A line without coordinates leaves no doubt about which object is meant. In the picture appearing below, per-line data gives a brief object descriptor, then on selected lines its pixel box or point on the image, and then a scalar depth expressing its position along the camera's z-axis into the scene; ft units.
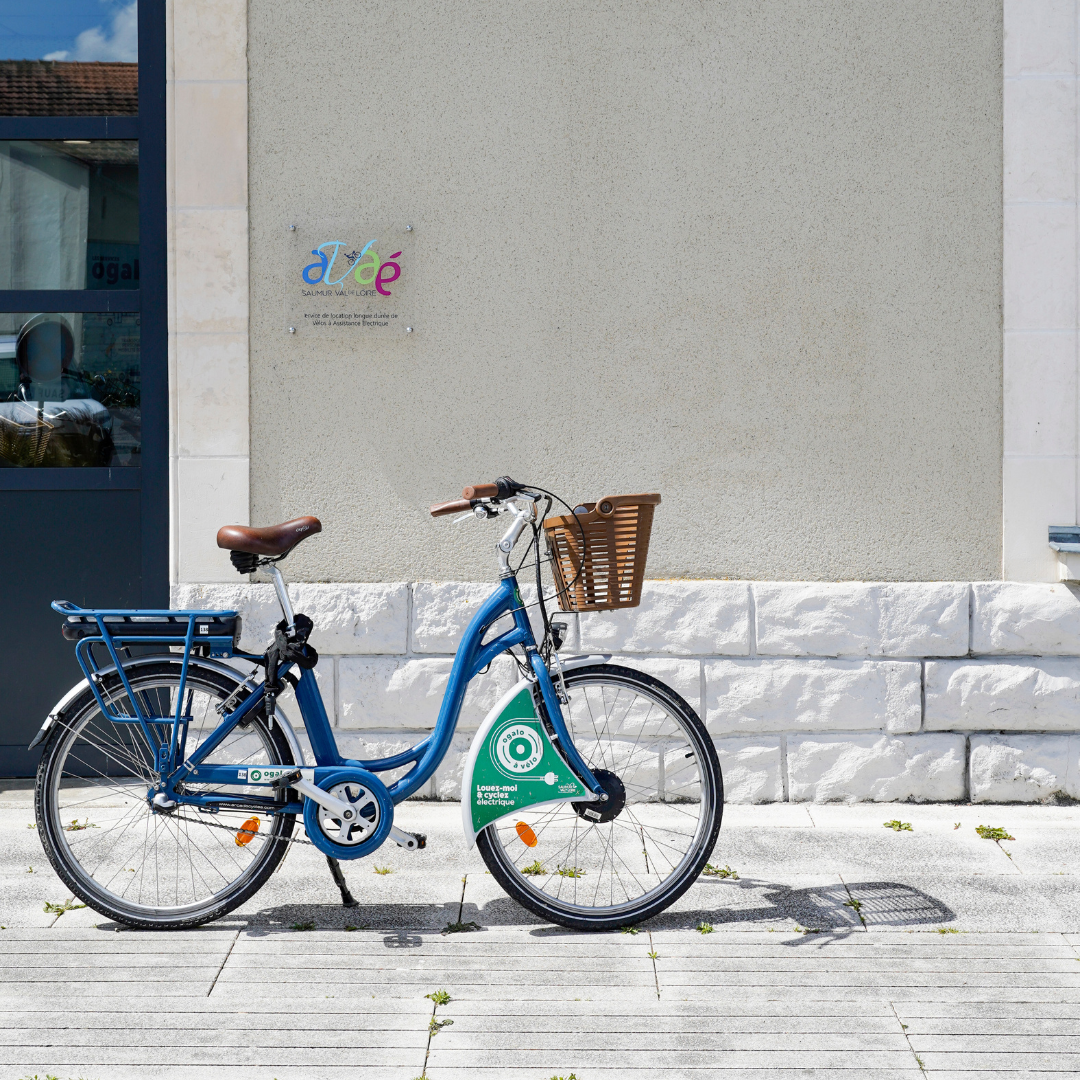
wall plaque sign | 15.47
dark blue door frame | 15.81
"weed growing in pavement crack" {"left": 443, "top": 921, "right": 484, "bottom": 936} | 11.58
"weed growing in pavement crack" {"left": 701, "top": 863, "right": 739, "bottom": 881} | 13.11
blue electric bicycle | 11.43
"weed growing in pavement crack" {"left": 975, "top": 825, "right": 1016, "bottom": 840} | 14.32
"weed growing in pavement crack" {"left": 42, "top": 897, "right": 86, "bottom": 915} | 12.09
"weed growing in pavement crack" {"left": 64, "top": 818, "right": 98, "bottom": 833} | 13.76
